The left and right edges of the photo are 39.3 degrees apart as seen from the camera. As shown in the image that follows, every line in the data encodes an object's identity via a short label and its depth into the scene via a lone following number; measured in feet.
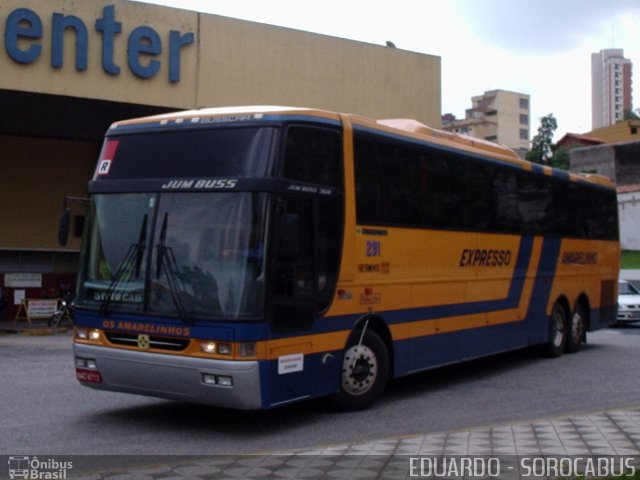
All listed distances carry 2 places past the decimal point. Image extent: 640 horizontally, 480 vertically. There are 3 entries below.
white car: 83.56
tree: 284.20
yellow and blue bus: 28.81
